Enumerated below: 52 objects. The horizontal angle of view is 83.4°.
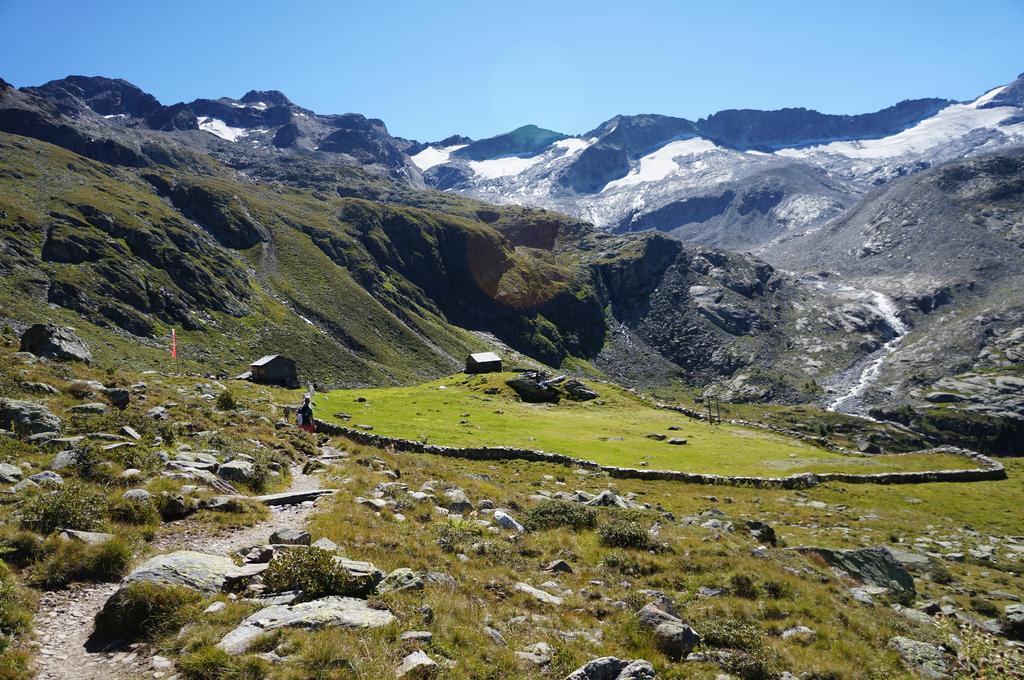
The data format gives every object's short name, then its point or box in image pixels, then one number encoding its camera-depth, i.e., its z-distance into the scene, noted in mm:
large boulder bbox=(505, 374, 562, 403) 77812
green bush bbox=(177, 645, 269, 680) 8617
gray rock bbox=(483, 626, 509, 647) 11088
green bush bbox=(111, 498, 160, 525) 14102
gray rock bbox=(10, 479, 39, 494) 13953
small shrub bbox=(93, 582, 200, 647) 9938
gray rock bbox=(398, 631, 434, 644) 10238
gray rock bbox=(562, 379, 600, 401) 81125
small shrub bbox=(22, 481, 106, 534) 12469
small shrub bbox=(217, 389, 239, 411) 34406
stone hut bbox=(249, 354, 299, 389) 79062
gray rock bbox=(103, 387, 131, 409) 25359
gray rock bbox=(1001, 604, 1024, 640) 19438
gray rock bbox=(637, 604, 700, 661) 12148
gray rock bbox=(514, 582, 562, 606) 13718
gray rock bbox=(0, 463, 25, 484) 14594
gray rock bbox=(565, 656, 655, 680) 10211
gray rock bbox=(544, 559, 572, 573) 16062
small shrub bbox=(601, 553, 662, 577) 16609
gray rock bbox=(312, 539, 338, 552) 13940
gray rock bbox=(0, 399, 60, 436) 18891
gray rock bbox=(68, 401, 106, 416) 22266
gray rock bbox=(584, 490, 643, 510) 24669
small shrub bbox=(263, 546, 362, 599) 11623
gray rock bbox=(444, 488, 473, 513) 21309
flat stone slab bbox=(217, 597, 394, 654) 9664
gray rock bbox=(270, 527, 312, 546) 14250
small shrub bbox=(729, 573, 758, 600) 15523
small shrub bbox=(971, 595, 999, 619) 21000
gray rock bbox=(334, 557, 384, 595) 12027
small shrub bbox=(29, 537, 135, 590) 11077
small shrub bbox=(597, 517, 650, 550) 18562
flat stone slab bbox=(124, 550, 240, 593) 11031
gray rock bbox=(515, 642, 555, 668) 10664
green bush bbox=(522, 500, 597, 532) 20469
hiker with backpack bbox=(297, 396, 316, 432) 37938
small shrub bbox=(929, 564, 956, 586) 23922
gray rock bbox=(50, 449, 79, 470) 16172
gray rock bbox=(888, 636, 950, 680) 13023
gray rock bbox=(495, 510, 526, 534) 19641
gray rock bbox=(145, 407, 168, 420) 24719
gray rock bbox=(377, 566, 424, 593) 12336
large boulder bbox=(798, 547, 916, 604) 20859
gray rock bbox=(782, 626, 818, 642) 13422
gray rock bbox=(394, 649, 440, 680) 9242
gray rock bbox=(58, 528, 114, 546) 12109
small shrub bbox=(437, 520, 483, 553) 16109
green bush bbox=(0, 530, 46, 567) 11227
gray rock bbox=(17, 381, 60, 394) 23172
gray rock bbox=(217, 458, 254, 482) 20175
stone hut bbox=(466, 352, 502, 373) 99625
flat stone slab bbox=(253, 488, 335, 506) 18828
